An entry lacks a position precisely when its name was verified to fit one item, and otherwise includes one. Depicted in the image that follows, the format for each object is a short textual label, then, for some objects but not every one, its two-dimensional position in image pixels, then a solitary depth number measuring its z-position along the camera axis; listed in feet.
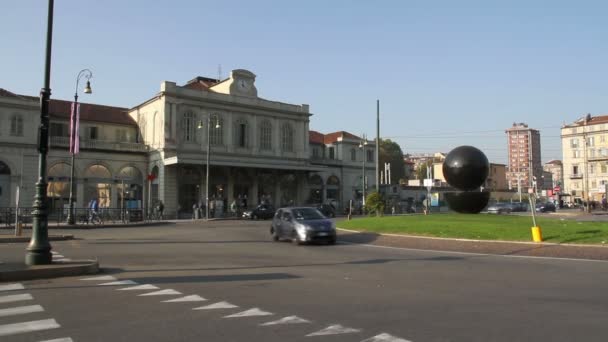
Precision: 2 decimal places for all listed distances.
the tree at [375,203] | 110.11
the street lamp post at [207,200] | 151.68
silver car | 67.21
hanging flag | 101.71
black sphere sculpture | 92.32
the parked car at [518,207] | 207.33
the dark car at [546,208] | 201.83
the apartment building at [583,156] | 314.35
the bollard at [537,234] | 61.36
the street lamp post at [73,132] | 101.50
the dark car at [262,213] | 152.05
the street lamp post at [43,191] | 39.65
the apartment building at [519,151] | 621.31
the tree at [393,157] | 297.47
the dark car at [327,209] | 163.03
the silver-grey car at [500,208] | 176.55
